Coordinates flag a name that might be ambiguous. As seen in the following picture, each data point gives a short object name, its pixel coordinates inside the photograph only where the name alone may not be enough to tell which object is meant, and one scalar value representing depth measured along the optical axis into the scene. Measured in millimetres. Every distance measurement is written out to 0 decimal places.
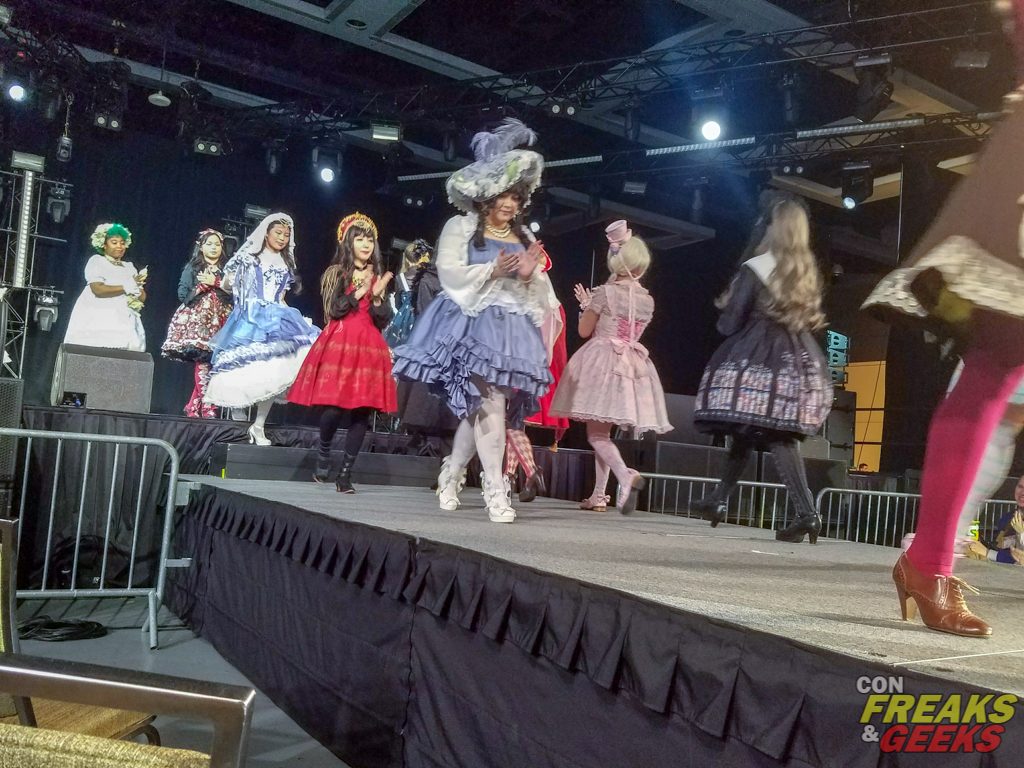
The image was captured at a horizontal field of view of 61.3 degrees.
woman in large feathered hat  3621
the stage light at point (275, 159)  11078
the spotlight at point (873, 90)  7989
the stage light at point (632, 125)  9656
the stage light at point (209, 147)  10242
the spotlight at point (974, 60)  7301
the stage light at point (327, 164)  10883
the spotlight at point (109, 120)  9797
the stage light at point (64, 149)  10047
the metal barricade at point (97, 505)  5707
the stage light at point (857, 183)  9531
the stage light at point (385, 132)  10047
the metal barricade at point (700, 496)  7773
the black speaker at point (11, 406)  4590
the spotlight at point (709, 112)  9023
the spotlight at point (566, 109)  9359
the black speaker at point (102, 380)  7371
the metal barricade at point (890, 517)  8008
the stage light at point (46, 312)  10172
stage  1498
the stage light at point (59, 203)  10258
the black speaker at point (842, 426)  11508
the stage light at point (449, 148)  10289
